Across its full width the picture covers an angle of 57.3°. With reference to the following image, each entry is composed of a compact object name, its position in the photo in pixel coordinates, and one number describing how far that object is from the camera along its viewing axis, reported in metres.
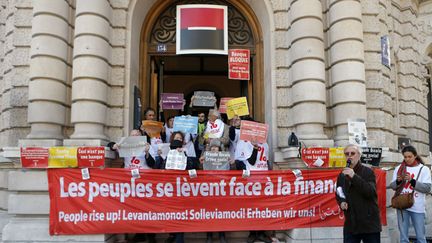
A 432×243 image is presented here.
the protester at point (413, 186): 7.36
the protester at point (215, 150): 8.49
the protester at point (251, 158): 8.74
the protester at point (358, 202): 5.33
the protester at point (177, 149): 8.39
